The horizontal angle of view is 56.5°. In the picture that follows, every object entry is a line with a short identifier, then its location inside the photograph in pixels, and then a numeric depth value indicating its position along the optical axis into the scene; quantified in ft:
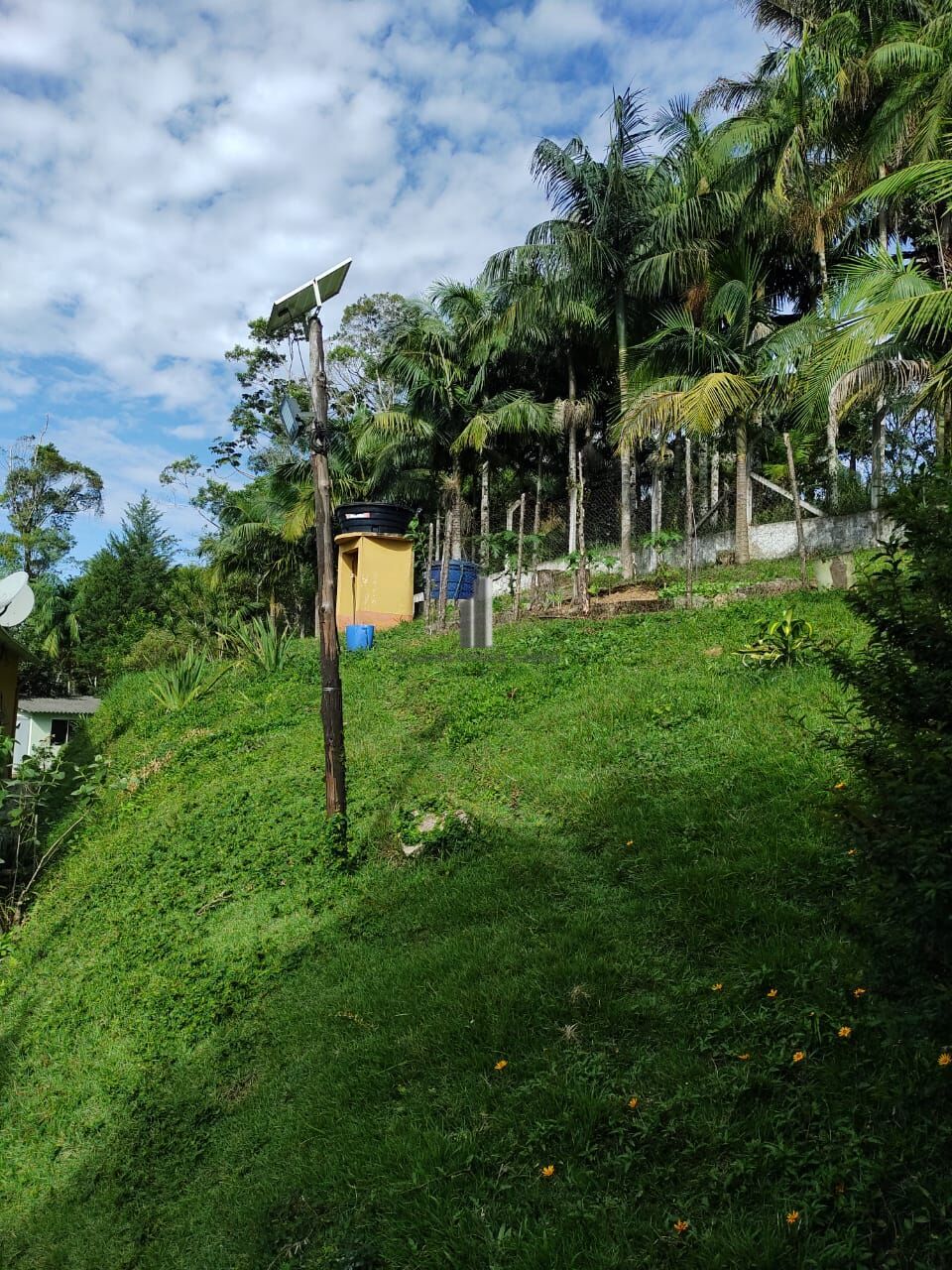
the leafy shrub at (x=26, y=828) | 30.35
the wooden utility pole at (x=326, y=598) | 24.43
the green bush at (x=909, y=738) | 8.16
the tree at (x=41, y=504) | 117.91
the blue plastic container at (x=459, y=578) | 71.41
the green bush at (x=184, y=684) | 52.54
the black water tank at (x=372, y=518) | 74.64
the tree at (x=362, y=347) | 110.73
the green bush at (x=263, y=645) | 50.60
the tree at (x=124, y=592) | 110.32
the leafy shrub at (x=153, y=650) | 91.76
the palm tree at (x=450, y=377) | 77.00
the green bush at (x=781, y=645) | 26.35
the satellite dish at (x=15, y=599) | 34.42
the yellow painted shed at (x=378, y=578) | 73.97
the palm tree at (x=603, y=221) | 65.51
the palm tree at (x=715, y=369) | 53.36
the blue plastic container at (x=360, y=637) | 57.67
